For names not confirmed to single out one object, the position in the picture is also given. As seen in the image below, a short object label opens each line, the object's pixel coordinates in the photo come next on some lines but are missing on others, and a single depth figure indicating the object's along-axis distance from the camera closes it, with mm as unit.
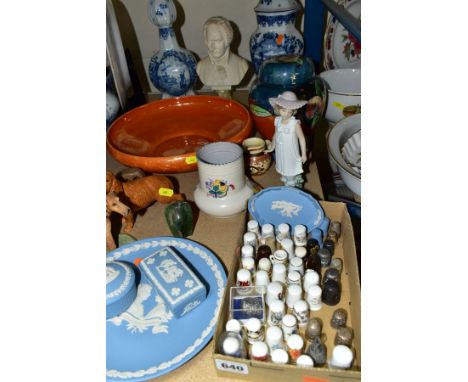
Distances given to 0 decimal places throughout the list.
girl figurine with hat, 664
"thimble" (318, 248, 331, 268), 611
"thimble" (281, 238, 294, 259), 617
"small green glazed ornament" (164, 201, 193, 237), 686
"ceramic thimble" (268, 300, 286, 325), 518
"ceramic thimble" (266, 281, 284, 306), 541
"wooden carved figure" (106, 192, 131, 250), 677
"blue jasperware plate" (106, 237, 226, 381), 494
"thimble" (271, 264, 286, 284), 576
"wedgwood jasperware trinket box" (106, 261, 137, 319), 528
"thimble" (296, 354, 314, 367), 453
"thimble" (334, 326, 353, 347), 494
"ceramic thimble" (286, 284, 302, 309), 538
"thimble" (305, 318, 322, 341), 505
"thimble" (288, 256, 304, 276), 584
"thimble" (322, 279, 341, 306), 556
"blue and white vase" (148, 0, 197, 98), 984
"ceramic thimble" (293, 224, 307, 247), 630
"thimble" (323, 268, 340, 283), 581
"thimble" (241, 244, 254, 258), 608
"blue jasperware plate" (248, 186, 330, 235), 670
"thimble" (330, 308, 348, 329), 530
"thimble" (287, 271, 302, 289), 559
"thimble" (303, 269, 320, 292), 557
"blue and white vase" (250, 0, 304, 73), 984
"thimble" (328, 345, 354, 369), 444
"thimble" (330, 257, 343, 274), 613
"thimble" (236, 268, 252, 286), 568
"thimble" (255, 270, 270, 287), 573
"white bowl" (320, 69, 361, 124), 898
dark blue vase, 815
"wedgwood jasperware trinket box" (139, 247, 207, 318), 532
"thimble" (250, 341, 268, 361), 469
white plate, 1077
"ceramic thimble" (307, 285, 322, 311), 544
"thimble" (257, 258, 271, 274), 595
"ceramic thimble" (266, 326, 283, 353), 484
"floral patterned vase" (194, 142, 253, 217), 695
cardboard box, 431
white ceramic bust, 950
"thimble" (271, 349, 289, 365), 460
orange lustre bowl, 870
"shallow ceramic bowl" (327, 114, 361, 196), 697
